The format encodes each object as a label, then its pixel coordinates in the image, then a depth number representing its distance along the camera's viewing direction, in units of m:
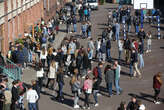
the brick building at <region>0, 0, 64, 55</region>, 29.81
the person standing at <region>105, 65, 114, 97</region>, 22.31
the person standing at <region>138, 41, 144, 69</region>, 28.05
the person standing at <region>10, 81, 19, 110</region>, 19.83
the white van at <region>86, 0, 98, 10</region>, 63.45
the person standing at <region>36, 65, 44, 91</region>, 23.38
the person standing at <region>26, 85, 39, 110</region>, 19.62
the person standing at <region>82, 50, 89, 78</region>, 26.27
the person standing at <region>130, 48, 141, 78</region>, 25.84
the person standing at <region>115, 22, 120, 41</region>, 36.14
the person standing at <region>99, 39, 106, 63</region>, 29.05
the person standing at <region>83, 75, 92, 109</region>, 20.78
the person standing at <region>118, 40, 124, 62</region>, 29.74
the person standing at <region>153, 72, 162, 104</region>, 21.30
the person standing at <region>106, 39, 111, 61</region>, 29.78
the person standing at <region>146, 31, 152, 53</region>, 32.09
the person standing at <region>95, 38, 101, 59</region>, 29.79
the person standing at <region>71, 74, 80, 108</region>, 20.94
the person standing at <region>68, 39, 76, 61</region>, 28.38
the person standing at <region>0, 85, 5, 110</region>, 19.38
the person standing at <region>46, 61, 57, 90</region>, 23.36
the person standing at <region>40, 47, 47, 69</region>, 27.69
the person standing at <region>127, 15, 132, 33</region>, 39.91
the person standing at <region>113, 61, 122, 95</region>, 22.78
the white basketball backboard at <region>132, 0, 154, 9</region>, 44.40
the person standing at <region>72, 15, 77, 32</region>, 40.81
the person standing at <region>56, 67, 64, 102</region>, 21.88
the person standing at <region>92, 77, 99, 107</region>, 21.38
